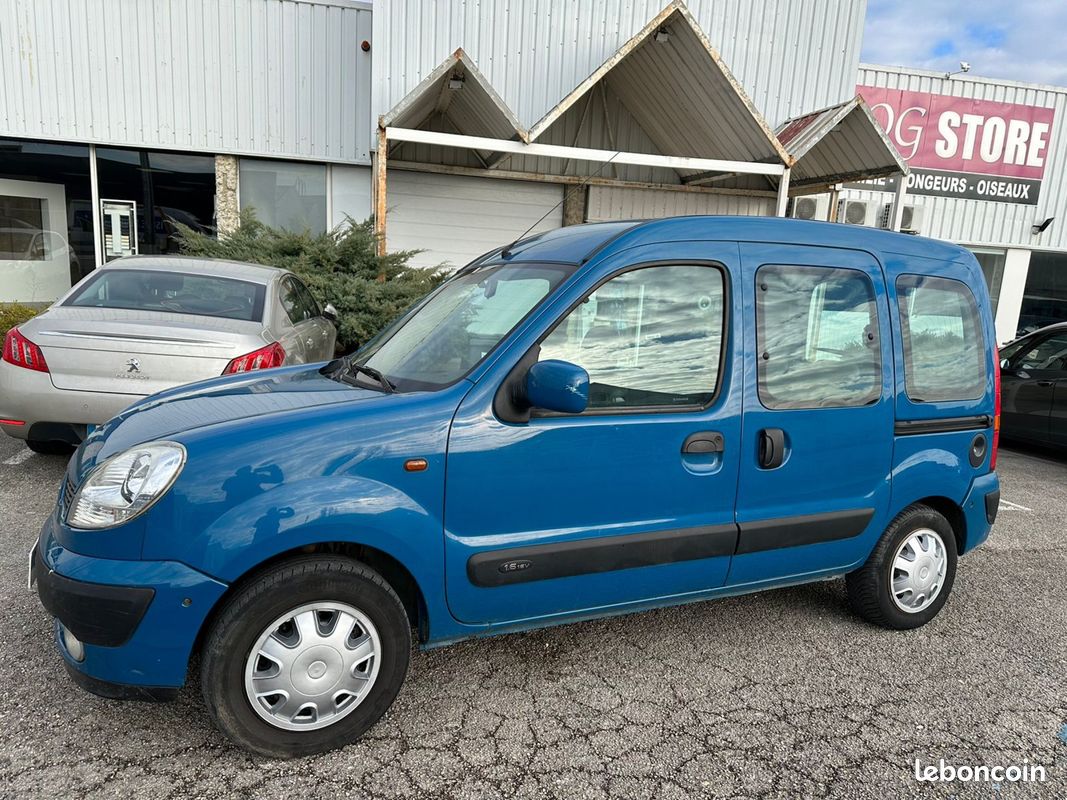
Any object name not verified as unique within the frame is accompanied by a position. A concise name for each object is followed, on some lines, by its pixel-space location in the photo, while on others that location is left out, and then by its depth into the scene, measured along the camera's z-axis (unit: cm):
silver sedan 470
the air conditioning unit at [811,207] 1306
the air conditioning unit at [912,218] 1384
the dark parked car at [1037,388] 766
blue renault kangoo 234
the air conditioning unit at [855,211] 1310
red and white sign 1386
